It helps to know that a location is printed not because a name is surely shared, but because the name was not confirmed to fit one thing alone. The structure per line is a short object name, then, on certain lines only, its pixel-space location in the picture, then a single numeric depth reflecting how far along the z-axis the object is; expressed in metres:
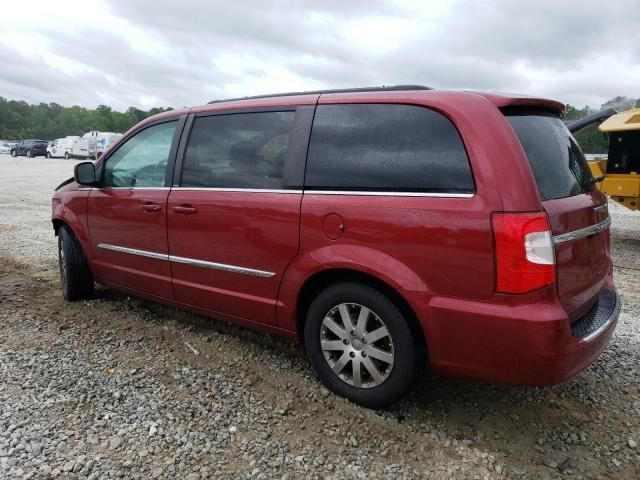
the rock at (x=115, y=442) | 2.57
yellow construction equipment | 7.46
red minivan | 2.39
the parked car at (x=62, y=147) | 39.28
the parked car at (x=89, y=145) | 35.12
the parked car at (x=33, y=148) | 42.81
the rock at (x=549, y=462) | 2.47
